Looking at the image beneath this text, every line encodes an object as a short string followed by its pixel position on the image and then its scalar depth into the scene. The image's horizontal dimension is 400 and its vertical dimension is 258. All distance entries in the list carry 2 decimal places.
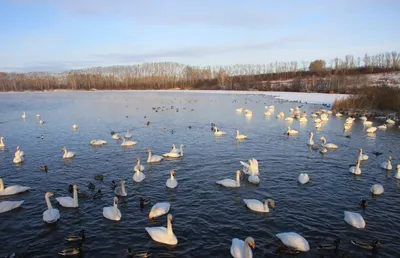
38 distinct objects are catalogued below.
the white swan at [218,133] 25.54
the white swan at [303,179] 14.11
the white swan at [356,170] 15.32
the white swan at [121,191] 12.77
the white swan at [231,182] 13.70
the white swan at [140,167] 15.12
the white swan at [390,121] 30.88
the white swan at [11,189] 13.16
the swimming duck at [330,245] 9.15
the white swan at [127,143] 21.77
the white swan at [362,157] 17.42
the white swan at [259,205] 11.31
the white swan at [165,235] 9.44
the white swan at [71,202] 11.87
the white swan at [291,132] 25.54
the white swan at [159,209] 10.98
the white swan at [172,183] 13.66
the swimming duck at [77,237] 9.55
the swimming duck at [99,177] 14.85
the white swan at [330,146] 20.41
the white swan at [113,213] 10.88
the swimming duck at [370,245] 9.16
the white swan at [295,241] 8.98
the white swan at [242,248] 8.20
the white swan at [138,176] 14.49
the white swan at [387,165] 15.98
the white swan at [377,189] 12.91
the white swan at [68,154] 18.62
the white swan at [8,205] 11.61
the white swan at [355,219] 10.31
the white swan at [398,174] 14.73
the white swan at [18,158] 18.12
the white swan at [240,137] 23.83
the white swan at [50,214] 10.70
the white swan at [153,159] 17.73
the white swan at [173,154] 18.67
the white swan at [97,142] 22.27
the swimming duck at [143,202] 11.85
